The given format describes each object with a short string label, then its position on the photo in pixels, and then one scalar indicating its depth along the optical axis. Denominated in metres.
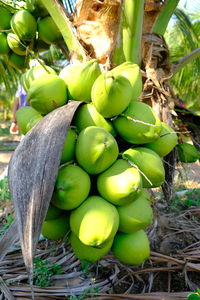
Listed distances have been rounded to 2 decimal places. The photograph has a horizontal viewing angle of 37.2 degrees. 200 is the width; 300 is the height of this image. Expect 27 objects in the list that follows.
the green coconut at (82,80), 0.82
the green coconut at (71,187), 0.67
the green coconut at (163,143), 0.88
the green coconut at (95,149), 0.69
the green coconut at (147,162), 0.78
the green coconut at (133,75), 0.88
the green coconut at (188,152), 1.40
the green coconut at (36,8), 1.34
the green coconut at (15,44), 1.35
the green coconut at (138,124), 0.78
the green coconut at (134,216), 0.73
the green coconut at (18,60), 1.49
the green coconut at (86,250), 0.75
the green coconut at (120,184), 0.68
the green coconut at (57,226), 0.79
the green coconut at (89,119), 0.78
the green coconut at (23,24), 1.28
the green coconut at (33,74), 0.92
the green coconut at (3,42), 1.43
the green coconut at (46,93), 0.79
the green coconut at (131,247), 0.78
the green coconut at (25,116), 0.88
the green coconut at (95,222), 0.66
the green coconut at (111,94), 0.72
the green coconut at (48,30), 1.32
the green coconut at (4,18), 1.39
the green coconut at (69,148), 0.73
